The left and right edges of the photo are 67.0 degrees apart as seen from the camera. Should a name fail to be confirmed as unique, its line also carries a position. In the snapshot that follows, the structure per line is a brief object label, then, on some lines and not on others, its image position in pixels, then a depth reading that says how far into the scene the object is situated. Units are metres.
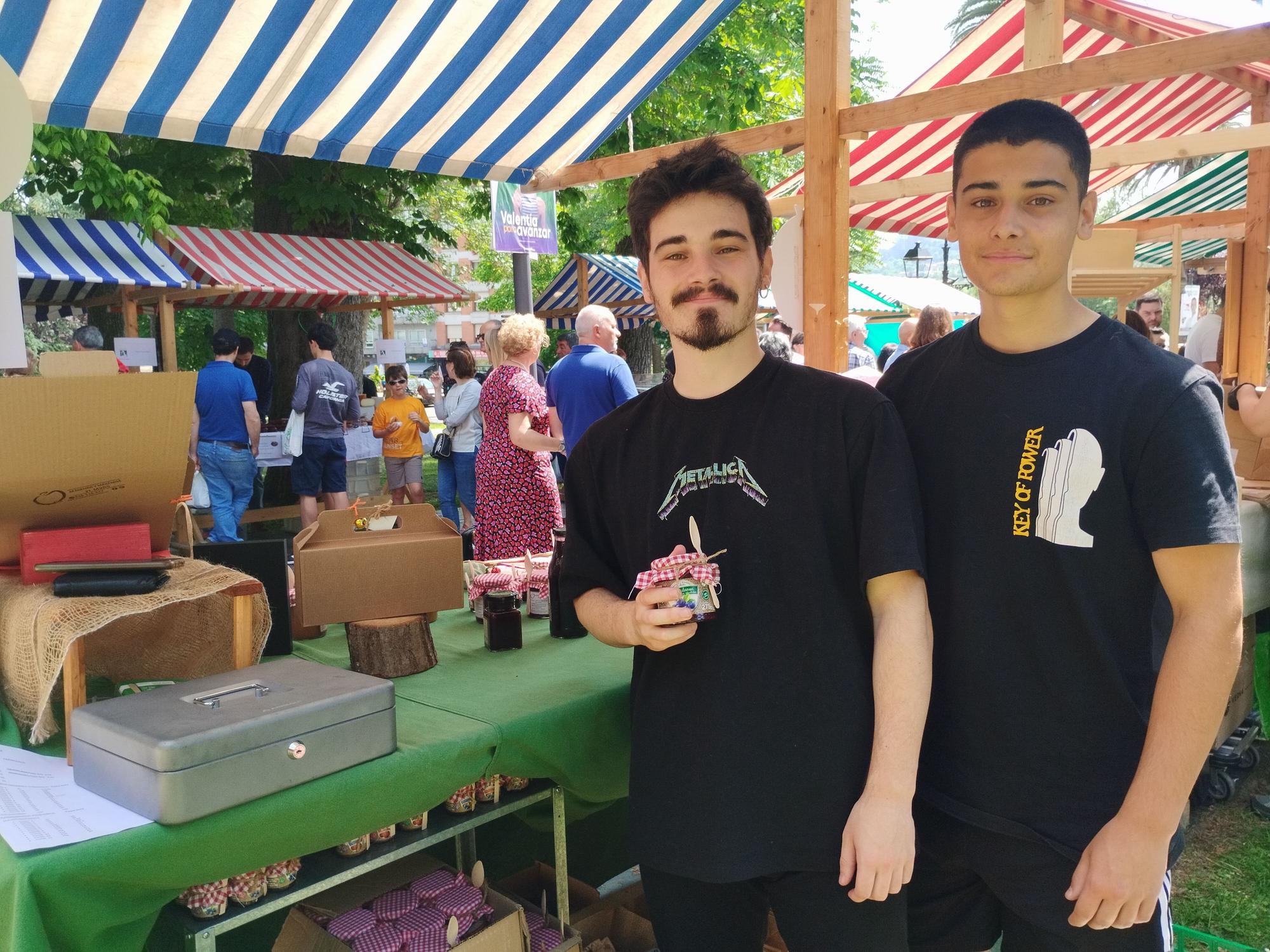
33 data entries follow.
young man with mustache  1.50
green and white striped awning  10.49
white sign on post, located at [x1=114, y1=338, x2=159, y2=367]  8.20
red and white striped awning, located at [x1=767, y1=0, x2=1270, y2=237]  6.68
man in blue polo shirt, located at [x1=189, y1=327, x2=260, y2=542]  7.86
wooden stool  1.82
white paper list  1.47
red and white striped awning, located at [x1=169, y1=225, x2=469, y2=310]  9.43
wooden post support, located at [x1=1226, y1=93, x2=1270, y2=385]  7.34
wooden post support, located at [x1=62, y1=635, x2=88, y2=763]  1.81
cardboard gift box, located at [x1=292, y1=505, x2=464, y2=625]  2.31
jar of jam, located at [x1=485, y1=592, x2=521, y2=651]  2.50
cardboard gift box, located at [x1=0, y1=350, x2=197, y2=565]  1.89
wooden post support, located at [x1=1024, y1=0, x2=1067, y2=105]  4.20
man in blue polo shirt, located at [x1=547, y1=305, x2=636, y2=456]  5.38
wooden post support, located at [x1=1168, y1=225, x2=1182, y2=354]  6.07
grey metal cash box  1.52
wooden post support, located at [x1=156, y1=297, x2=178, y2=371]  9.43
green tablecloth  1.45
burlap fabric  1.83
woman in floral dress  5.16
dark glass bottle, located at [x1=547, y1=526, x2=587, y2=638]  2.62
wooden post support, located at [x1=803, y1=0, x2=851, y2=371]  3.85
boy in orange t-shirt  9.13
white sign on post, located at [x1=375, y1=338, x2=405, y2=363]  10.23
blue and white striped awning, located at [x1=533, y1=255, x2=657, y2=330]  15.57
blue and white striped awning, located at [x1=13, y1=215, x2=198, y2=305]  8.21
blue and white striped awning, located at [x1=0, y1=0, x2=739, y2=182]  3.10
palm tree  45.78
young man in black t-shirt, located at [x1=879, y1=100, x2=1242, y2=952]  1.43
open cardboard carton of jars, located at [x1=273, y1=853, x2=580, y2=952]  2.18
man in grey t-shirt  8.30
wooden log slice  2.26
